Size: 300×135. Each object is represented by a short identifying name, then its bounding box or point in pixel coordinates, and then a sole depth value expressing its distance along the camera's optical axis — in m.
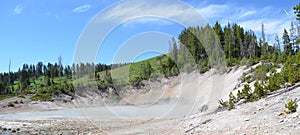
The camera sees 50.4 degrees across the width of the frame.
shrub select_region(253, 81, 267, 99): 26.94
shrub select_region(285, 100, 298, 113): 17.62
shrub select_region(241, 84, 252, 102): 28.50
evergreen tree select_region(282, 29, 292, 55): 104.86
